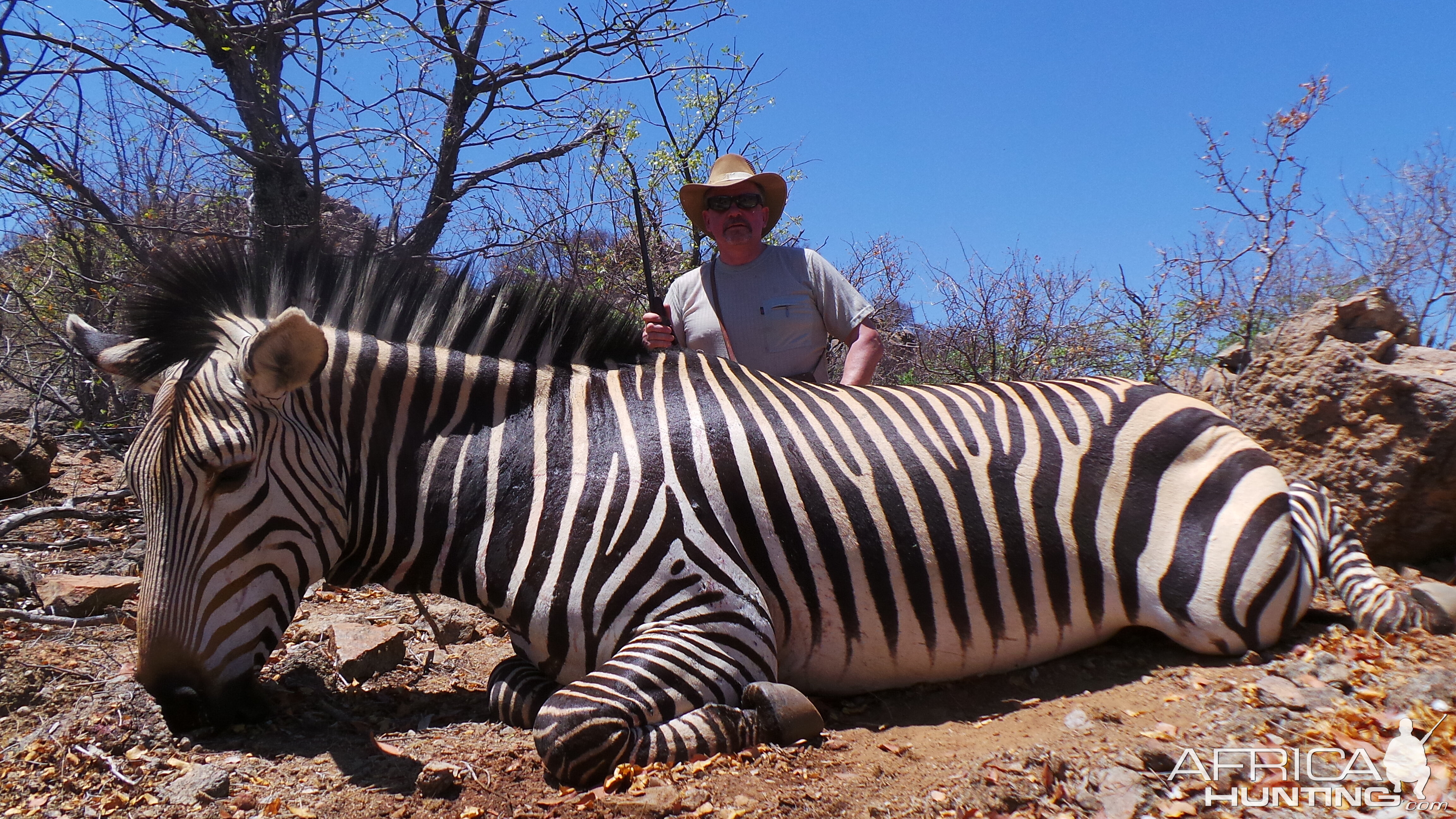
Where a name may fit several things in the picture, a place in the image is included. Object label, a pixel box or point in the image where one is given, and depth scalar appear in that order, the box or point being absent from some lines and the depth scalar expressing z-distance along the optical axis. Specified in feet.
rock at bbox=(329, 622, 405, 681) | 11.07
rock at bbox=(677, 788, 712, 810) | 7.03
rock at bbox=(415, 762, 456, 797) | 7.82
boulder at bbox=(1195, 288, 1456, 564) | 13.06
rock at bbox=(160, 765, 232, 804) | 7.64
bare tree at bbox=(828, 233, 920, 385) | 31.12
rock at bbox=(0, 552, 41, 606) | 12.13
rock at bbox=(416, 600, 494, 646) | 13.16
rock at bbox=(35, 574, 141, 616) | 11.71
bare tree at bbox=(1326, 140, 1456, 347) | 32.86
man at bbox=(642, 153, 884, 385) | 16.17
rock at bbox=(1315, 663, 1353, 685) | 8.55
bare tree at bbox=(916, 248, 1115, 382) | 28.76
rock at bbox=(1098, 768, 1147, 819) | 6.64
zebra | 8.65
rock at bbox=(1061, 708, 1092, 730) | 8.65
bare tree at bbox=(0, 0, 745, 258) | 18.95
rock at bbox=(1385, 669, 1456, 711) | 7.77
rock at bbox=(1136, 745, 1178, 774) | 7.17
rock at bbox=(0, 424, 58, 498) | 17.08
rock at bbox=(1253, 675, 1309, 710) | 8.21
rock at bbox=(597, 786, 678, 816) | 6.97
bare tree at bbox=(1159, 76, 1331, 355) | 22.97
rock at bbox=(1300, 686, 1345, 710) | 8.10
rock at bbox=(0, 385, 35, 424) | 21.74
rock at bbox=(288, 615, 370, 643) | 12.34
